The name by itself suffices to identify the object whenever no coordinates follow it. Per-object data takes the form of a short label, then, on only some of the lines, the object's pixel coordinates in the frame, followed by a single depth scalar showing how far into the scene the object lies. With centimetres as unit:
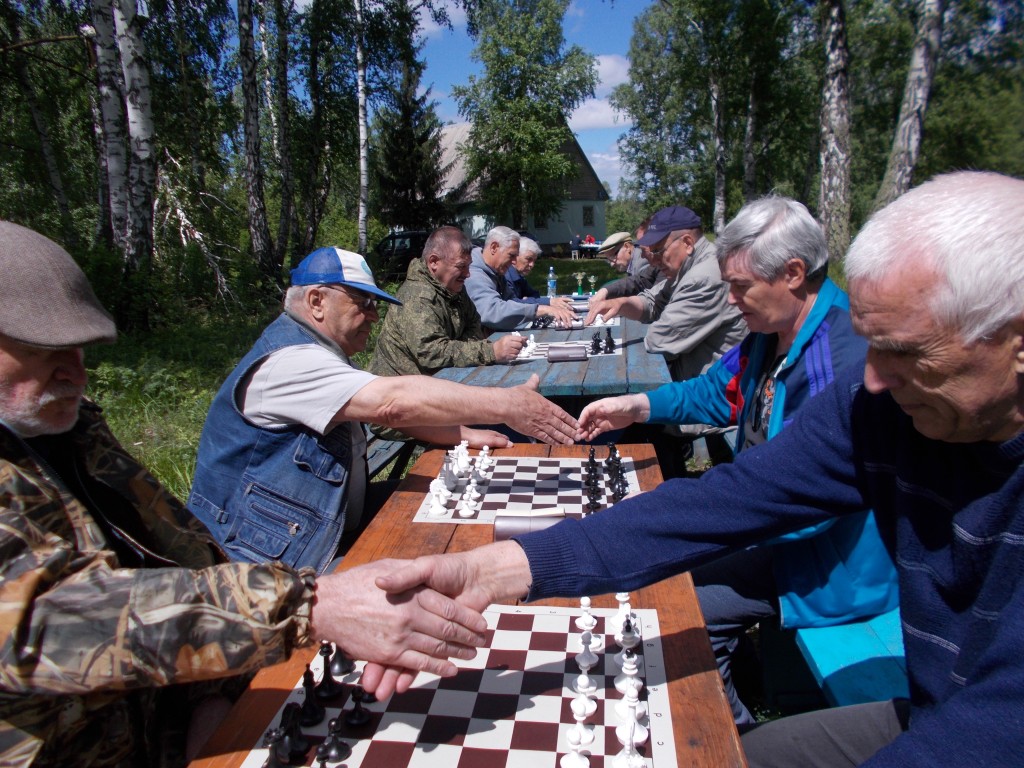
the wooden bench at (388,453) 358
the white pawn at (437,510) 221
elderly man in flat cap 117
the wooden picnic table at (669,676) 123
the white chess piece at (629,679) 134
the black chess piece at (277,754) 121
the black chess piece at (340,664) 147
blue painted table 358
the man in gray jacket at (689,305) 425
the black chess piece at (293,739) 122
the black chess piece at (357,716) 130
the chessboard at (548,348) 448
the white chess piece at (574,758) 118
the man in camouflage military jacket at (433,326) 425
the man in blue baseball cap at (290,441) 221
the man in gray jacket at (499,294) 565
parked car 1878
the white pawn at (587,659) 139
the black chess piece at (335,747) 121
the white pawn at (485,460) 258
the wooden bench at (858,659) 171
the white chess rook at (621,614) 156
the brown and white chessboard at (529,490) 221
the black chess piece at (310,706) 132
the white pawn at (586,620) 152
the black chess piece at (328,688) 139
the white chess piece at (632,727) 120
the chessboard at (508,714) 122
